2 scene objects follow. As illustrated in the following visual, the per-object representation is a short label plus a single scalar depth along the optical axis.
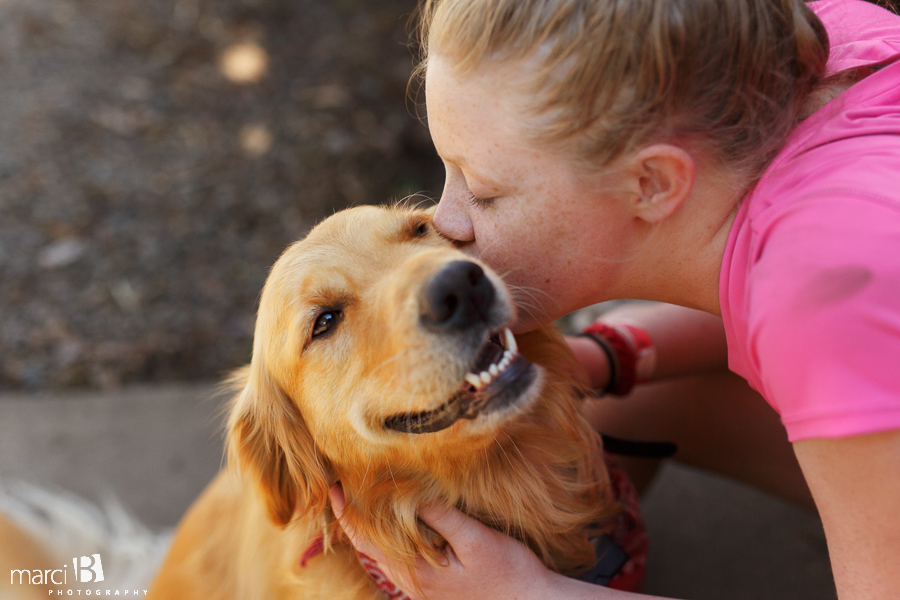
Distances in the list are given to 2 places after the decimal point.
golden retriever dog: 0.85
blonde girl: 0.77
